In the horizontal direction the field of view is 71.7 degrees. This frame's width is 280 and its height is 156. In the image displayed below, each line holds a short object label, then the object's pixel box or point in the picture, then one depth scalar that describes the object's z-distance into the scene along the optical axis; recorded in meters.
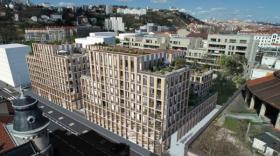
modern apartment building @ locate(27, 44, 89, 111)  70.69
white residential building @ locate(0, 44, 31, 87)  90.16
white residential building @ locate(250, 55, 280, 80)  55.78
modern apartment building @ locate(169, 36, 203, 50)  112.56
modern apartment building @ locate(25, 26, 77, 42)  172.50
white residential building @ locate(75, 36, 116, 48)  127.09
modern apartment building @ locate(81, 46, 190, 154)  46.56
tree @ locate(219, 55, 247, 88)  85.50
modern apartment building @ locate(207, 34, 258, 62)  94.88
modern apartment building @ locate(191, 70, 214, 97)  67.14
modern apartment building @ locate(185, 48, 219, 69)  97.56
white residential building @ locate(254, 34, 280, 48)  180.55
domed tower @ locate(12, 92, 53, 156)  25.58
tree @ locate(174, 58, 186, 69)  51.45
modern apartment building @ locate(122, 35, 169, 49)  117.75
